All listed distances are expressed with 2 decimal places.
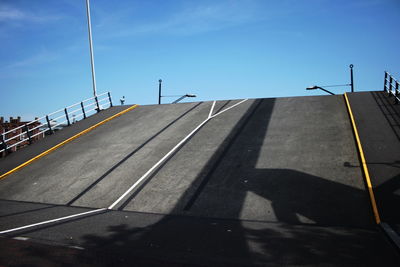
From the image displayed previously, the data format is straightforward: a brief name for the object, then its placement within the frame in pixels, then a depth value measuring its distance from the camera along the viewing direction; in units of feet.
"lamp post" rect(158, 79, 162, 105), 99.06
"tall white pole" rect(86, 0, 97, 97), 75.05
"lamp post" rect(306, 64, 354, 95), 77.79
